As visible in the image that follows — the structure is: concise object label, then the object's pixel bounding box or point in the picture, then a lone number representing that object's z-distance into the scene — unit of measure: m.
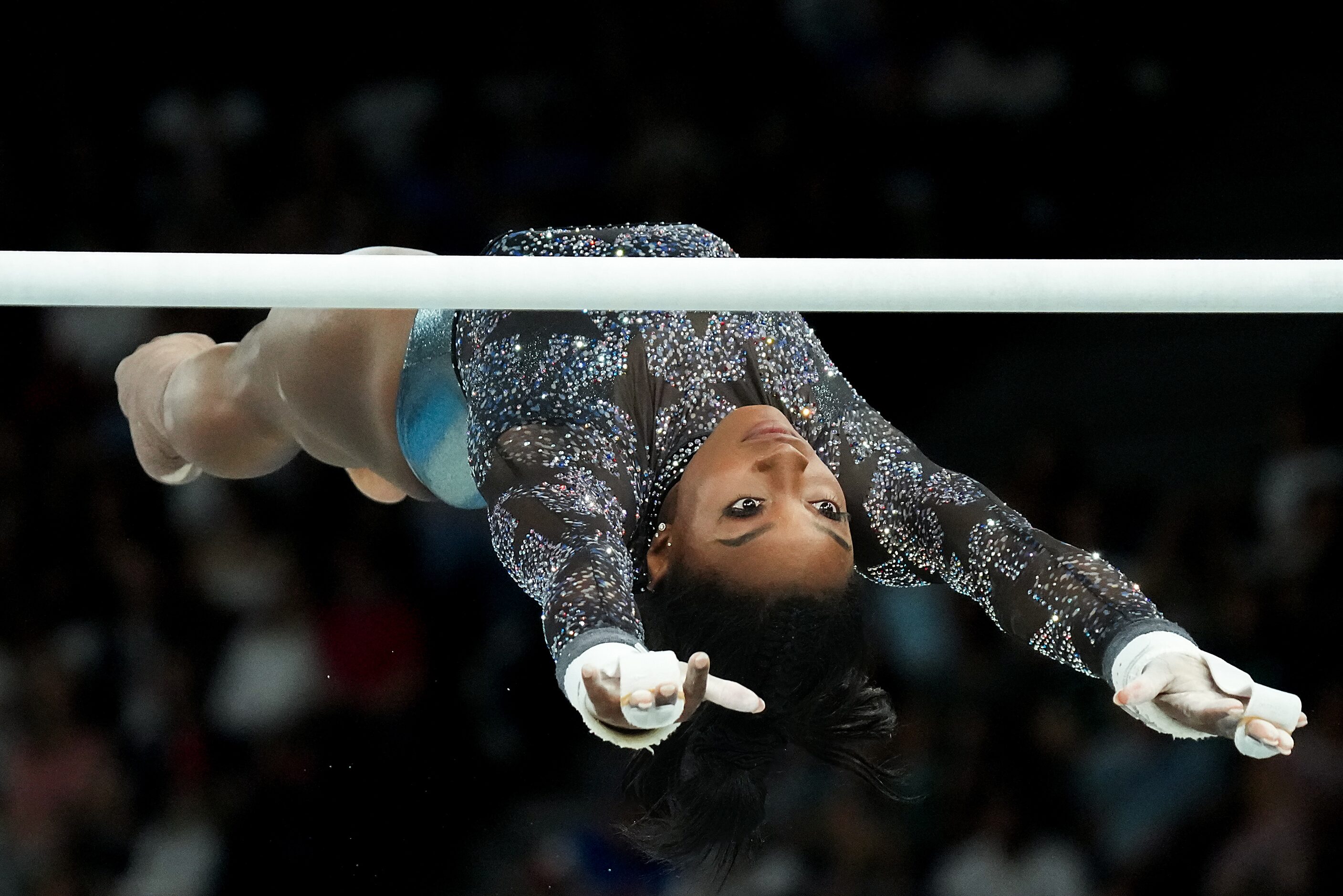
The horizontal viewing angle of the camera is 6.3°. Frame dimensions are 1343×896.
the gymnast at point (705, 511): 8.73
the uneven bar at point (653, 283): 8.62
